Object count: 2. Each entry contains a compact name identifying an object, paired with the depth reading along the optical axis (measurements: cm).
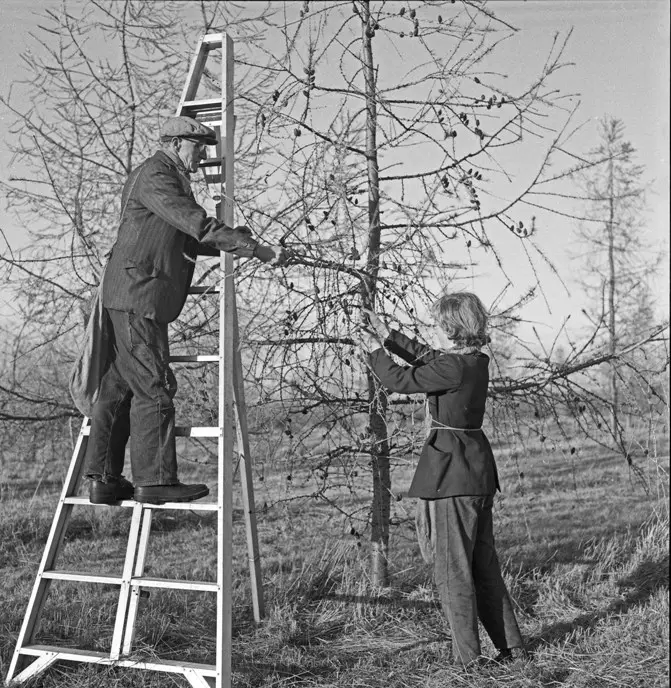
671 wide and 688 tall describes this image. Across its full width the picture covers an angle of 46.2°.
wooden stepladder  328
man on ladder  331
